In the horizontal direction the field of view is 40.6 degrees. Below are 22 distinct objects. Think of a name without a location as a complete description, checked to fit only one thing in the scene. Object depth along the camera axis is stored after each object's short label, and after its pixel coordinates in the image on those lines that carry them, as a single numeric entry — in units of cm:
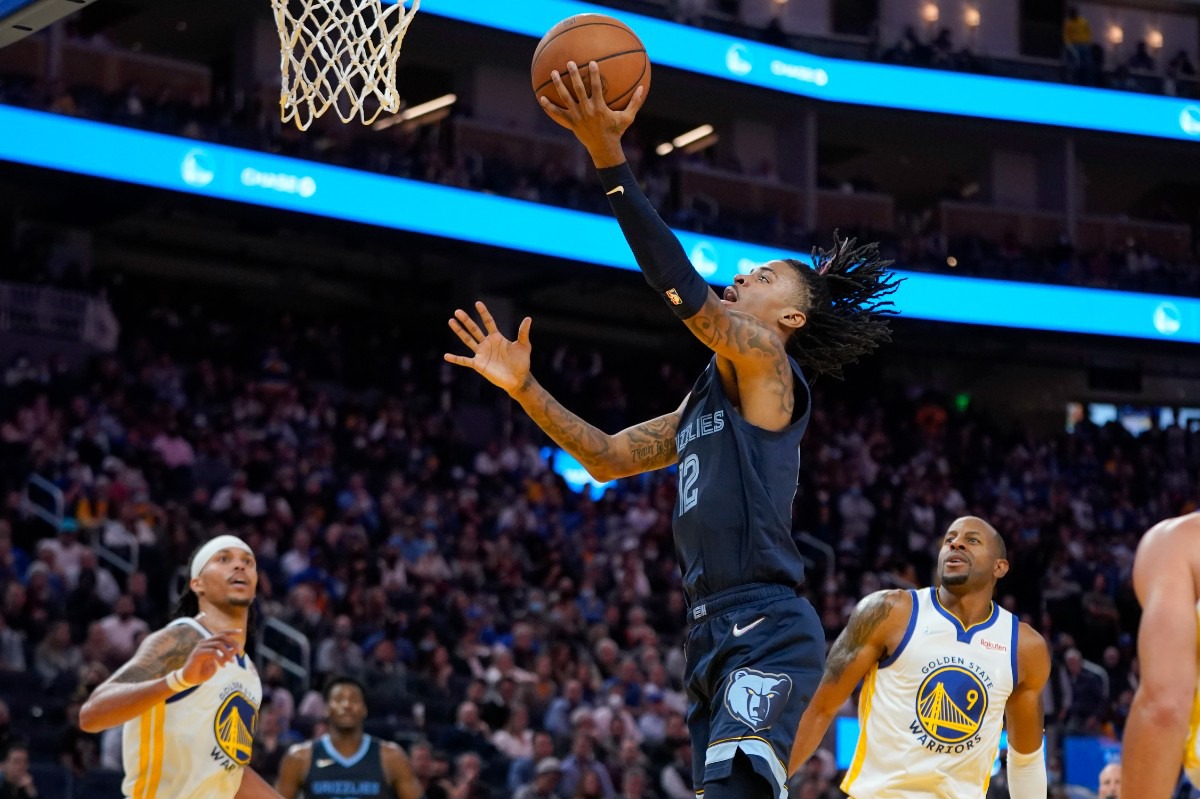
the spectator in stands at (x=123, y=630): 1174
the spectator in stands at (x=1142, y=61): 2812
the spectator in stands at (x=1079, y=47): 2692
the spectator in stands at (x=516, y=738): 1230
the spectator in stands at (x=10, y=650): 1172
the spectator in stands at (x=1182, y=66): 2827
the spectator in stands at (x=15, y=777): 914
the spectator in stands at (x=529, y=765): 1183
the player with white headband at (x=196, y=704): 573
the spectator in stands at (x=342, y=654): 1287
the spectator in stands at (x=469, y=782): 1066
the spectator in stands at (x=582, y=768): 1146
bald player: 613
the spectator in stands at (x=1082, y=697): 1580
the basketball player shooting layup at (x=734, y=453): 423
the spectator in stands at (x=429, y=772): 1052
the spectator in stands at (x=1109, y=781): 767
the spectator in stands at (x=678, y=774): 1220
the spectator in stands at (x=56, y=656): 1175
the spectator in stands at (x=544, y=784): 1095
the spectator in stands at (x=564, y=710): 1288
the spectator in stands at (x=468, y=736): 1208
